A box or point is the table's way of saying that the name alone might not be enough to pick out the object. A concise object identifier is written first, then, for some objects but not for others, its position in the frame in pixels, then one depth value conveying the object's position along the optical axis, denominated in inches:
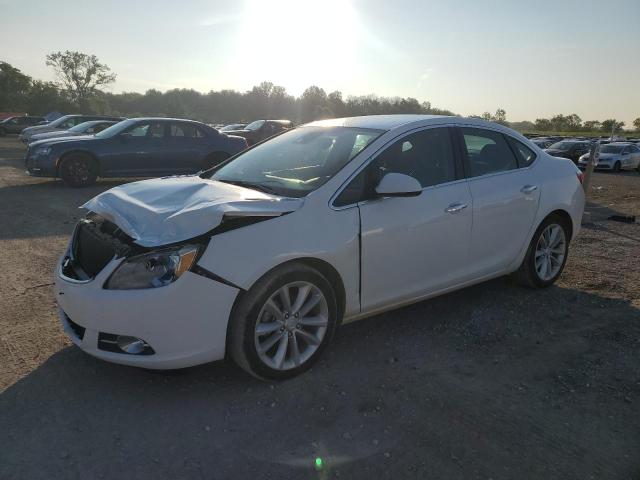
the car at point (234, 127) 1263.5
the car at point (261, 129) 919.7
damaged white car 114.9
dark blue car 459.8
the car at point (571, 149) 1111.9
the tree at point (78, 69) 2923.2
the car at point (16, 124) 1455.5
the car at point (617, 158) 1052.5
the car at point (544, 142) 1362.7
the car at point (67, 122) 814.8
